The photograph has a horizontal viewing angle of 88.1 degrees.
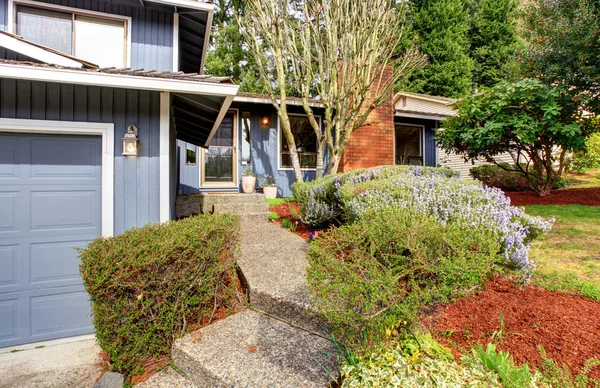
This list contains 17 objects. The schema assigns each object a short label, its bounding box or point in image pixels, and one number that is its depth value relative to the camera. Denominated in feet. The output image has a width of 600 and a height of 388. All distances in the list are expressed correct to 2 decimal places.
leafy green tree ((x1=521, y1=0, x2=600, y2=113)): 21.42
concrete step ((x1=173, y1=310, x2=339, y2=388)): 6.73
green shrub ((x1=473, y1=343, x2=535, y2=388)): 5.19
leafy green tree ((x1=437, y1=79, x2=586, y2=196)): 19.83
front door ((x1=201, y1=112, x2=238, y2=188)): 29.66
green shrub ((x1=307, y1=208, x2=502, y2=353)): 5.58
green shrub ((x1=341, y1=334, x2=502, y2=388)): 5.39
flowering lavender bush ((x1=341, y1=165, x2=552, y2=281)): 9.14
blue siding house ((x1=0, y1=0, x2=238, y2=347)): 12.13
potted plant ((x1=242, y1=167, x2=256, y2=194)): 27.91
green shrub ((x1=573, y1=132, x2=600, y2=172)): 28.90
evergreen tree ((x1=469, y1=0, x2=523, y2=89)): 61.00
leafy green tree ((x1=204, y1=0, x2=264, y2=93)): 51.23
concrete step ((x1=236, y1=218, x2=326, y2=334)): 8.92
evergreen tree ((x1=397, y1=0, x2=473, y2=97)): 56.18
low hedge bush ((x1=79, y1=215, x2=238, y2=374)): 8.04
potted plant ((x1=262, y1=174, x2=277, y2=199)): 27.84
